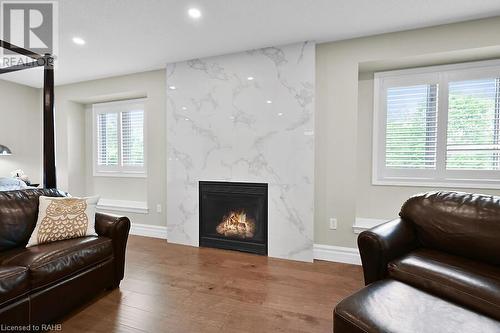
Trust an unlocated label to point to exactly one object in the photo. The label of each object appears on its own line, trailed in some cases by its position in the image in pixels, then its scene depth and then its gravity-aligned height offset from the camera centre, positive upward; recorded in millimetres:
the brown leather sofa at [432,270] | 1137 -625
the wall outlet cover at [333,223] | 2990 -725
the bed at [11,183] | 3520 -376
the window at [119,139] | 4414 +354
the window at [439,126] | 2768 +412
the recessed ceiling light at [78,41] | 2822 +1321
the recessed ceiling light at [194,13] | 2303 +1343
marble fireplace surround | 2998 +323
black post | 2643 +336
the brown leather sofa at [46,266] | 1524 -749
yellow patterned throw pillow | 1995 -510
